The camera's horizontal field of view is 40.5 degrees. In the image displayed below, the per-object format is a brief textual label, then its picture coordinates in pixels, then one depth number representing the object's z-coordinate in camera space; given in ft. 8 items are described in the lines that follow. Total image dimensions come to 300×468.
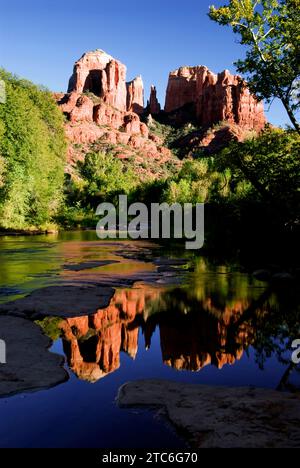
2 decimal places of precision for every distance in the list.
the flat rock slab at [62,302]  31.63
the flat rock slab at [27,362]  18.75
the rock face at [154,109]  647.56
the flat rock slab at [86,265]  60.85
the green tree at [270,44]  54.70
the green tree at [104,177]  308.52
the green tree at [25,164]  134.10
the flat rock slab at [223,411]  13.99
